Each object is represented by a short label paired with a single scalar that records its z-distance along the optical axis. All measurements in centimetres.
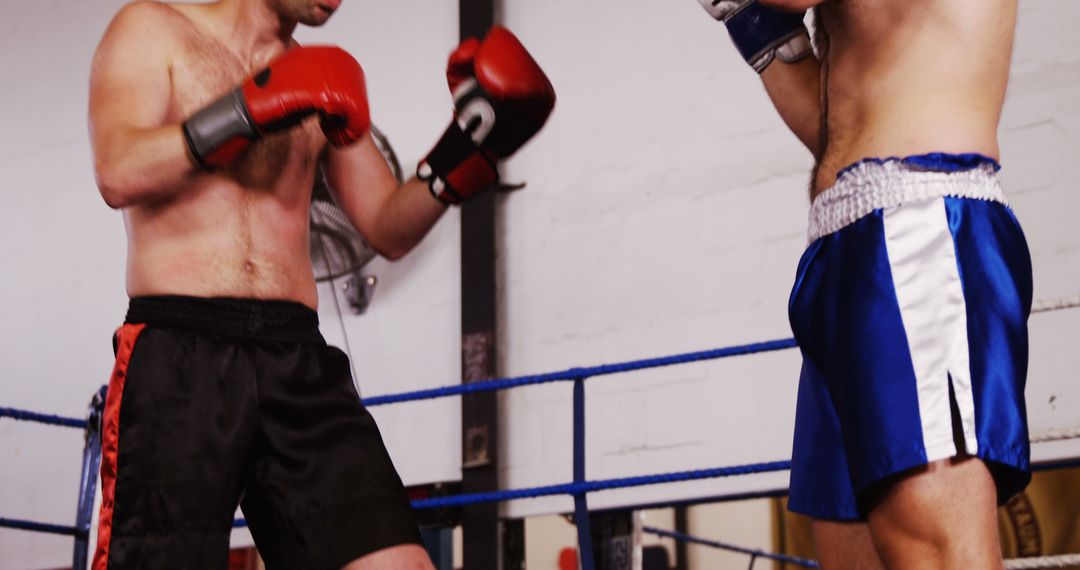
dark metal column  742
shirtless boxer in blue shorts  448
